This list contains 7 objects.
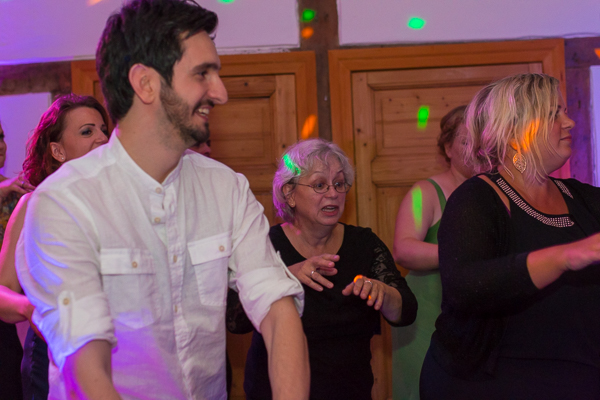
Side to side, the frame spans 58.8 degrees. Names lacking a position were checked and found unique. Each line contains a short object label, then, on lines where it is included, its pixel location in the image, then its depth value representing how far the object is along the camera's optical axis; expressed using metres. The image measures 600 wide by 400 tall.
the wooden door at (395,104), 3.34
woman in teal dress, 2.58
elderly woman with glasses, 1.98
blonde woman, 1.46
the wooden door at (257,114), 3.37
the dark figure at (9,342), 2.17
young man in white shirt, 1.21
